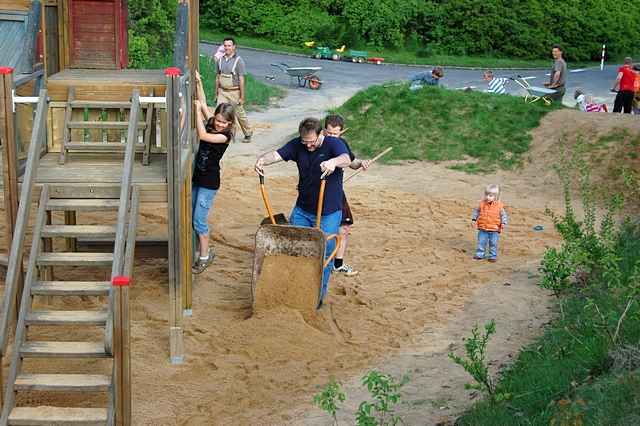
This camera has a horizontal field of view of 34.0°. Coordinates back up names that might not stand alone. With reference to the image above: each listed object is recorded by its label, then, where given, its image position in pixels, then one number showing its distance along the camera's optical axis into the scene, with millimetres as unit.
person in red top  20058
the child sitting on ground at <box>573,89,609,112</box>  20844
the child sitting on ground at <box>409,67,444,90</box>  21562
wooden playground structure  7008
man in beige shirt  16812
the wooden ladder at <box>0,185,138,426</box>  6922
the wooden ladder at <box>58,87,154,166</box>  9031
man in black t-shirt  9383
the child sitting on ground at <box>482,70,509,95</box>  24653
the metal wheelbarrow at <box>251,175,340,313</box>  9289
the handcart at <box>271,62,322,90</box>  26875
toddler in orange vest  11539
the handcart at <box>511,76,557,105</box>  19562
